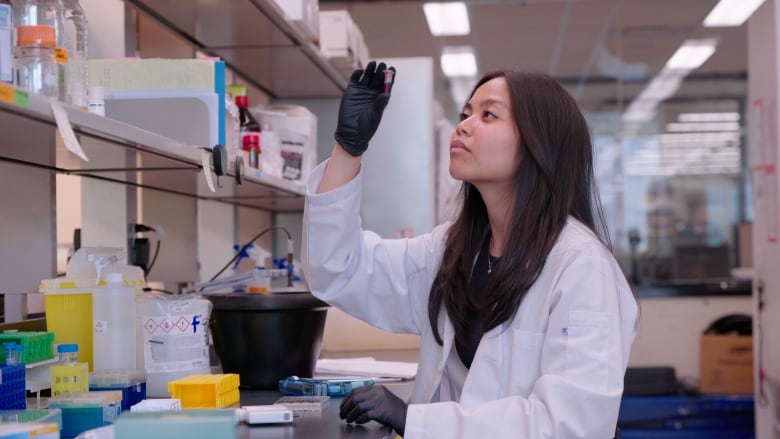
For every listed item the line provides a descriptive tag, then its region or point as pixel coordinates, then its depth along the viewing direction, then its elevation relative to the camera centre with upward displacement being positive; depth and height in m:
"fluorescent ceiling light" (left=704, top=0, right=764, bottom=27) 6.40 +1.53
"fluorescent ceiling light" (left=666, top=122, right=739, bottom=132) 7.77 +0.82
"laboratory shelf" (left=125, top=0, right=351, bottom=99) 2.31 +0.55
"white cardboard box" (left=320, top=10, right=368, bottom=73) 3.15 +0.66
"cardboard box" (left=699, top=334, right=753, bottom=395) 4.98 -0.83
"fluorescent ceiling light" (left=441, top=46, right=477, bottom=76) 7.30 +1.38
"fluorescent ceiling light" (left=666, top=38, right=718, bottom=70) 7.30 +1.39
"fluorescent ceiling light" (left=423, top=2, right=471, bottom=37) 6.24 +1.50
